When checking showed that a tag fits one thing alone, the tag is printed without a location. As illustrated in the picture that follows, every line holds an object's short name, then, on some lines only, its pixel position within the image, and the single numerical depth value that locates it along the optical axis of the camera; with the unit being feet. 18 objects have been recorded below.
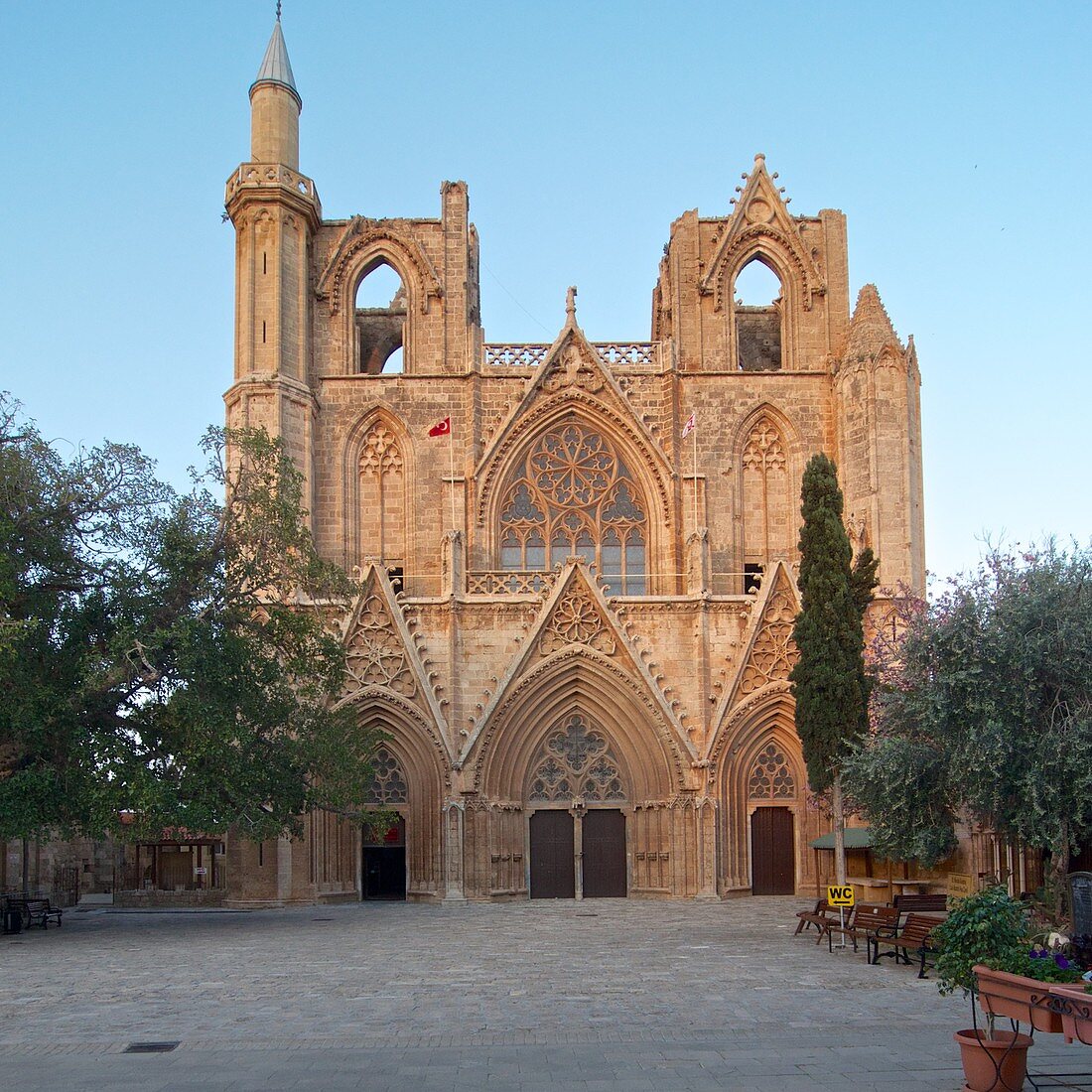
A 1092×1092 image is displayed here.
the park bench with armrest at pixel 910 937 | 53.01
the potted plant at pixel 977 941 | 31.30
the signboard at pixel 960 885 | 65.51
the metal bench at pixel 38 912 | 77.71
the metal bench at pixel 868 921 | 57.47
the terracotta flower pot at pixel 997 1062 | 30.04
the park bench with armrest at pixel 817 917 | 63.16
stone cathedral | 98.22
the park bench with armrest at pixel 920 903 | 60.18
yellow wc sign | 62.69
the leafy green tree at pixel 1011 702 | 54.03
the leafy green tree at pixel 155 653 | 71.36
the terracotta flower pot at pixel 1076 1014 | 28.02
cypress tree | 73.20
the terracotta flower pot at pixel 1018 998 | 29.40
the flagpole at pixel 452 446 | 108.37
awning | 79.66
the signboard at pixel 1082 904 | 43.78
